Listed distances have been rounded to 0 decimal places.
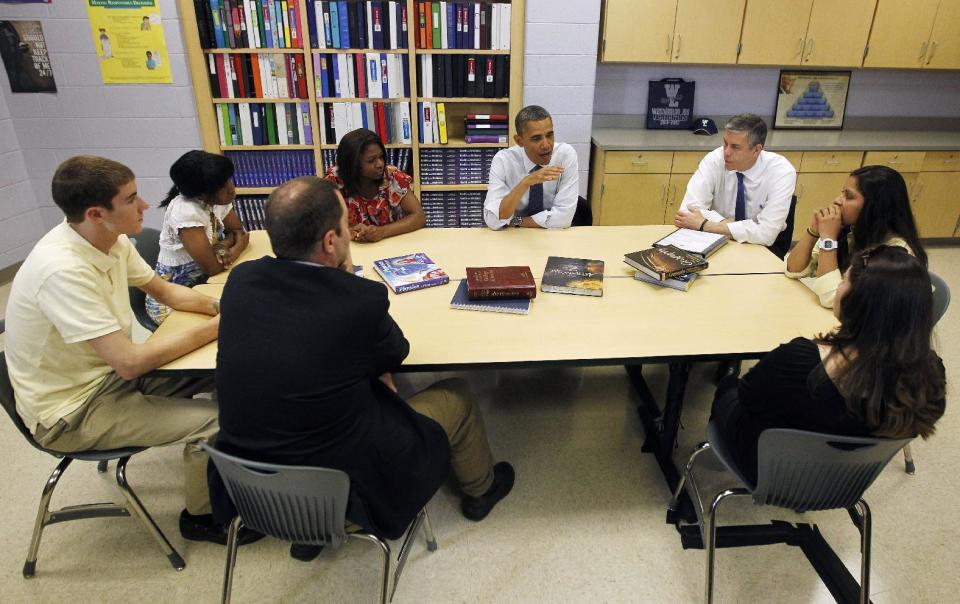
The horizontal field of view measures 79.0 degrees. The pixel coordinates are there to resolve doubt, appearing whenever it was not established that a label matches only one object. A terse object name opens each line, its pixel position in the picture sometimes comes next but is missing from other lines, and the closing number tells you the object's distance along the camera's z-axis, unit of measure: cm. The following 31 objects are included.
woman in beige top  205
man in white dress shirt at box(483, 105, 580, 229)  272
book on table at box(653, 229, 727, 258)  244
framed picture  458
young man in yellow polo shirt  154
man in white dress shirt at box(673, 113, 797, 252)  264
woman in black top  129
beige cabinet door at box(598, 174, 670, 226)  416
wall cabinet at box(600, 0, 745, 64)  394
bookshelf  354
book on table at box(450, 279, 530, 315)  196
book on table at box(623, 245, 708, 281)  212
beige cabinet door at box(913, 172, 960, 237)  432
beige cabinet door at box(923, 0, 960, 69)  411
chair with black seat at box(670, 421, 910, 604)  136
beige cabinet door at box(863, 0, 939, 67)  409
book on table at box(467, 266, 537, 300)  199
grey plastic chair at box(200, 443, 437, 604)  128
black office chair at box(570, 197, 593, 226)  313
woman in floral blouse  262
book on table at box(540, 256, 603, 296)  209
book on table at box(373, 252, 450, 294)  212
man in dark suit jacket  129
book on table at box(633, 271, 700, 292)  212
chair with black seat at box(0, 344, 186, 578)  164
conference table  173
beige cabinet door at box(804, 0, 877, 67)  407
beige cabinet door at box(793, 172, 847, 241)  423
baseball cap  448
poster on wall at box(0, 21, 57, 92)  350
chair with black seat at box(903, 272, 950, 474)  194
